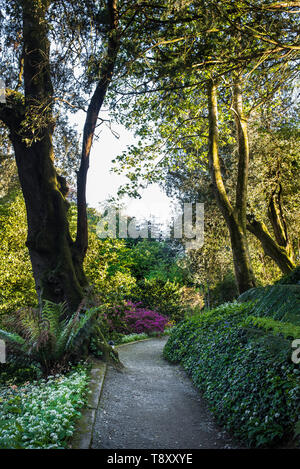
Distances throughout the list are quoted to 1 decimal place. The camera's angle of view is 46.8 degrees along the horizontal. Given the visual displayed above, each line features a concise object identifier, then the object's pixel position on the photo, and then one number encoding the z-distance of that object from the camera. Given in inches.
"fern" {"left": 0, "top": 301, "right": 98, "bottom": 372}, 196.2
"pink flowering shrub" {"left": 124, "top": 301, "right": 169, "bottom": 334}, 548.1
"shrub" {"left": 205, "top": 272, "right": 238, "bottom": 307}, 701.3
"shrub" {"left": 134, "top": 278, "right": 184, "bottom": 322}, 650.8
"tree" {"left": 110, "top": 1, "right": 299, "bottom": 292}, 189.6
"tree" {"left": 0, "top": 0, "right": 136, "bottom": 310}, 240.4
